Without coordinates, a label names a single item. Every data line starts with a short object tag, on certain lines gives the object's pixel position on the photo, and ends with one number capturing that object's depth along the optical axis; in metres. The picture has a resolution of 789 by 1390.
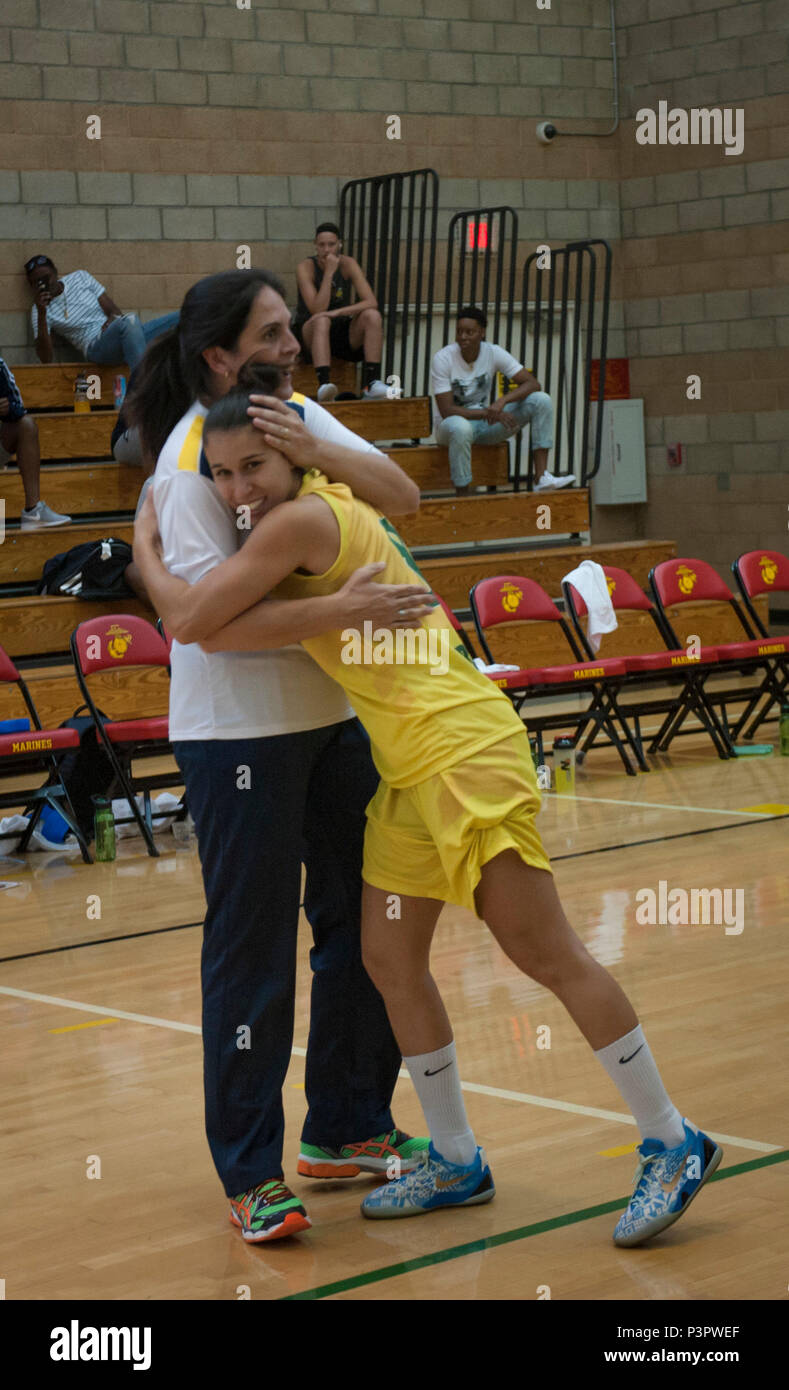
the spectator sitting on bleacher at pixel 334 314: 11.59
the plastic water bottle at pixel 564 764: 7.79
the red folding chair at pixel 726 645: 8.55
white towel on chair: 8.66
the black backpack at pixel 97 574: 8.73
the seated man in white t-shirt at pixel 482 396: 11.36
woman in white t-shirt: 2.77
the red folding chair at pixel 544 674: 7.88
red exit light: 12.65
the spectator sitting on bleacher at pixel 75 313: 10.70
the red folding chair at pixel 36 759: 6.44
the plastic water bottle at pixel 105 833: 6.71
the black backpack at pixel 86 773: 6.97
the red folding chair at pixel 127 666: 6.73
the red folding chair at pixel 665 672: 8.29
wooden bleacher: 8.73
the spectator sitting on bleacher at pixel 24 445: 9.20
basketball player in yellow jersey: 2.67
